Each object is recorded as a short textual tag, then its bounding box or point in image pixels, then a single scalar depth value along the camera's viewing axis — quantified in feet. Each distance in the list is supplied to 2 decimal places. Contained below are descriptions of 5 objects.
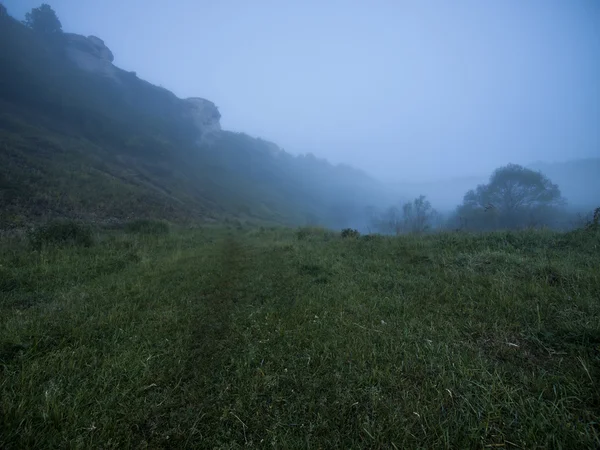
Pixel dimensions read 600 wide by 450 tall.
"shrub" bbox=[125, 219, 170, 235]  64.08
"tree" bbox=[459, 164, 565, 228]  160.25
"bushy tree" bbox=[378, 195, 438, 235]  224.12
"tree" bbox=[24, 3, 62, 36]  283.38
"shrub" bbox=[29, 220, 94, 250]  34.96
